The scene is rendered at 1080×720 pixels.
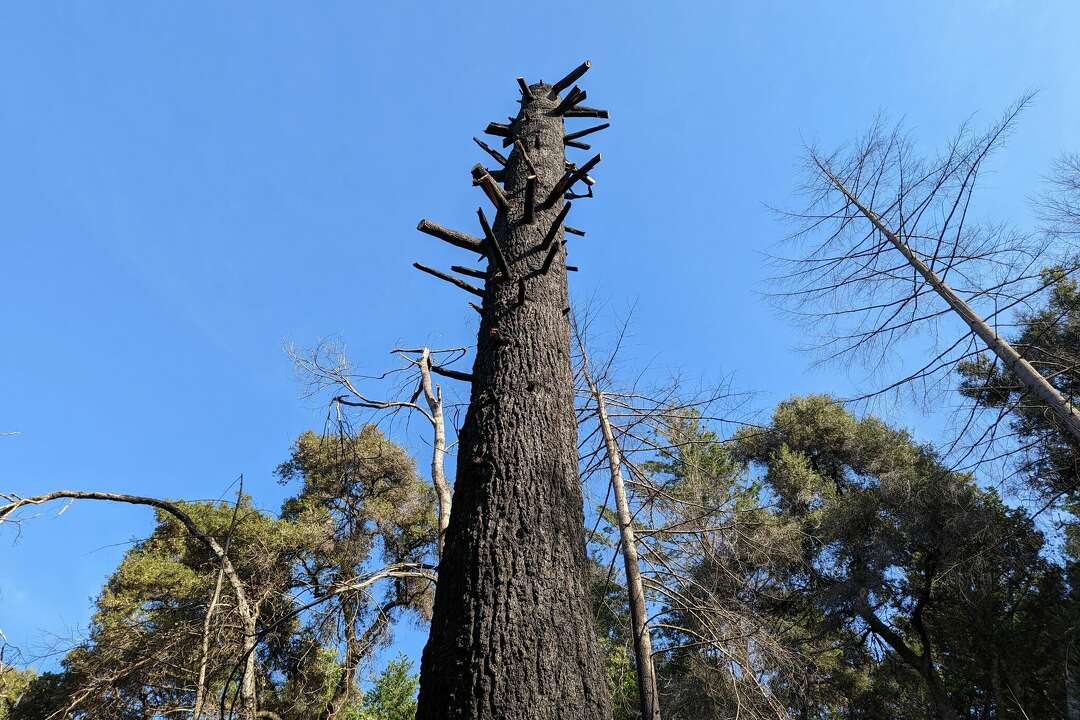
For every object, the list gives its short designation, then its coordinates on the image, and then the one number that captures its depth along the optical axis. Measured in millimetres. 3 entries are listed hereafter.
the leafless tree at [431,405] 4680
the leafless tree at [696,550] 4258
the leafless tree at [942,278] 4844
